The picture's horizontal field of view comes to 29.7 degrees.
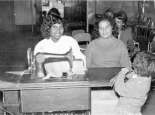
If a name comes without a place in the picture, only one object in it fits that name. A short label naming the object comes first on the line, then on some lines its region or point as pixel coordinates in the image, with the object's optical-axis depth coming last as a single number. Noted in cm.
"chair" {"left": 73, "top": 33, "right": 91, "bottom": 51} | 510
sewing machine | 249
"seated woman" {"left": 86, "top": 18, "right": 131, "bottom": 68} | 326
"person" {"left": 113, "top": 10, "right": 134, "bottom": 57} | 433
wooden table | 236
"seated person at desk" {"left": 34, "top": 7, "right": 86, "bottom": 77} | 273
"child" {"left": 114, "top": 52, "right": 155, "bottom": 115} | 232
